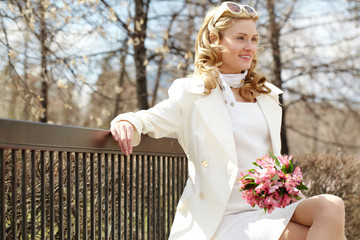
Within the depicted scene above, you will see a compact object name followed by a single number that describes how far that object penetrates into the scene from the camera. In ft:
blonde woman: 8.90
